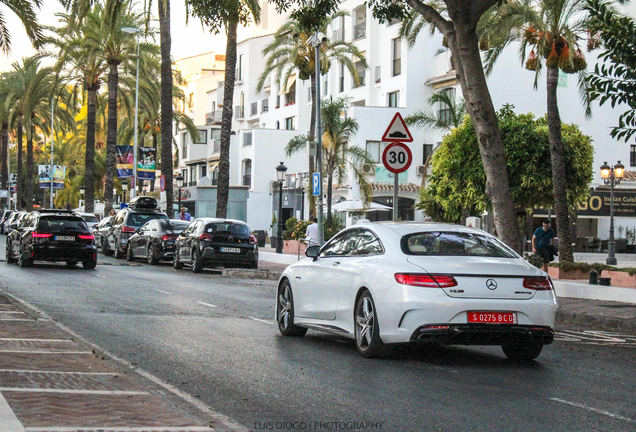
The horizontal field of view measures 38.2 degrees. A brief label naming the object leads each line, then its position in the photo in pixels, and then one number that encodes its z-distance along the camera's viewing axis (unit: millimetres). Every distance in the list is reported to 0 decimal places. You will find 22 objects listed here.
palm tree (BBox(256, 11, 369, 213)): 43781
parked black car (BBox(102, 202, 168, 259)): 33906
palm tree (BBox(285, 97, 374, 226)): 44812
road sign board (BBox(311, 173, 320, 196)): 29188
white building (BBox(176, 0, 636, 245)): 51125
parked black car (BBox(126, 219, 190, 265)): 30422
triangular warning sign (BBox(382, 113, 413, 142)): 15648
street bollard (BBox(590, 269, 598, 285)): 19391
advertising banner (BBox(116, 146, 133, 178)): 50438
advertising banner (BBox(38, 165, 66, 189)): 80938
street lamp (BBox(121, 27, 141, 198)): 44500
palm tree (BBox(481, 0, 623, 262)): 24906
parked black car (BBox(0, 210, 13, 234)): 62025
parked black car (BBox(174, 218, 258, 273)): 26766
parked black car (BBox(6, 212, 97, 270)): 25406
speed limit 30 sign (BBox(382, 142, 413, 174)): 15414
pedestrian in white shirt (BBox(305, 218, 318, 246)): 31578
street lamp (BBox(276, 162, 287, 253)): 38031
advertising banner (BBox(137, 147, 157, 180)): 49469
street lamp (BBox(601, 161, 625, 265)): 38125
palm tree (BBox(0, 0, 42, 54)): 22172
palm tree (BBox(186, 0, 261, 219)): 33781
